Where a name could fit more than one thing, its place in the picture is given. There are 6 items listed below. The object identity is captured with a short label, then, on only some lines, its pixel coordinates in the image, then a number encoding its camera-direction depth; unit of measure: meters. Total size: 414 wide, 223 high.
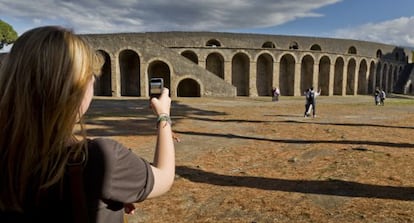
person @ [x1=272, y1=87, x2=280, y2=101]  26.56
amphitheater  29.69
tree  47.78
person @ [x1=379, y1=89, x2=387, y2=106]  23.74
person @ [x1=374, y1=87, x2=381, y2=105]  23.23
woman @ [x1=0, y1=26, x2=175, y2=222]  1.12
